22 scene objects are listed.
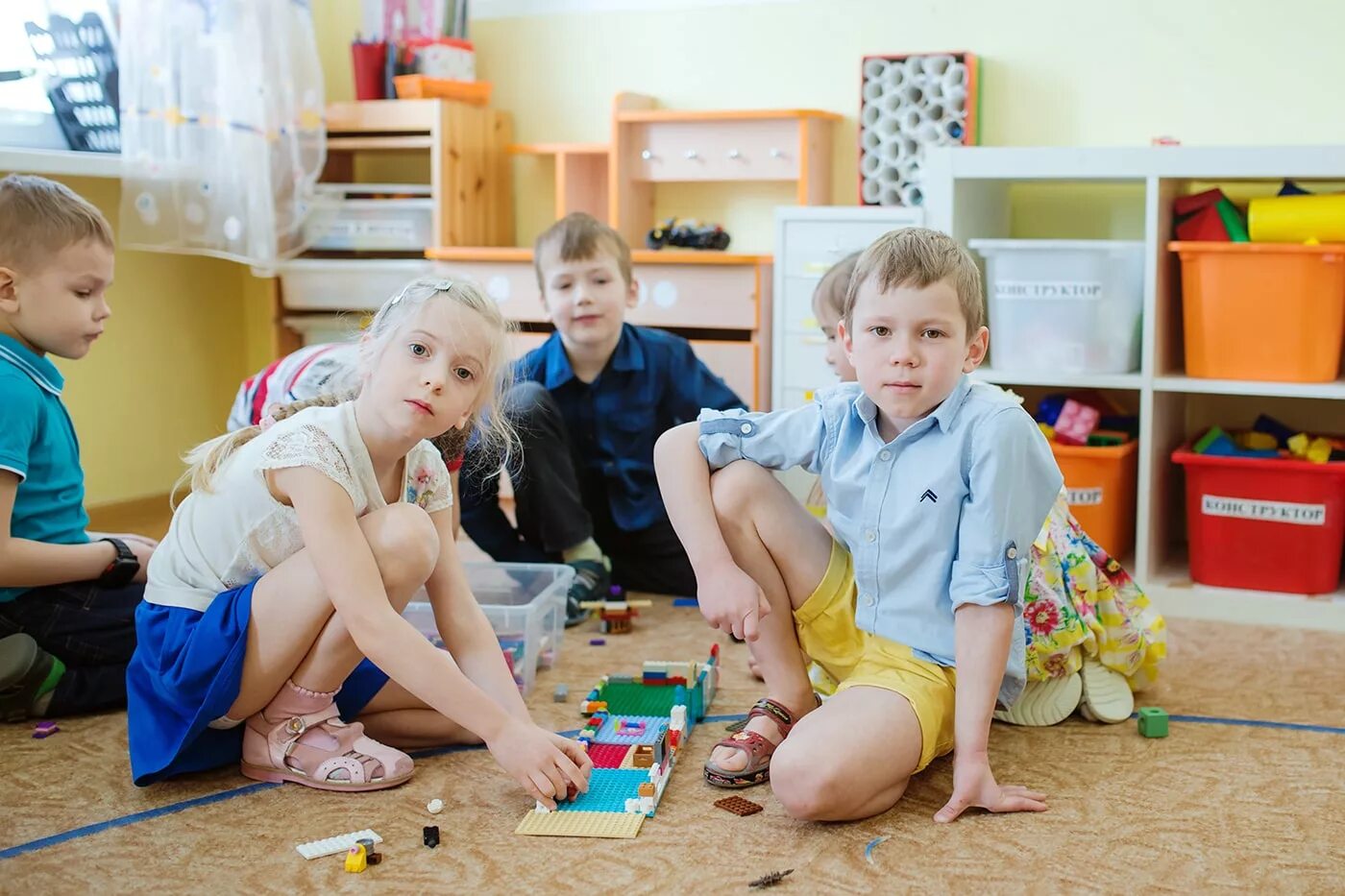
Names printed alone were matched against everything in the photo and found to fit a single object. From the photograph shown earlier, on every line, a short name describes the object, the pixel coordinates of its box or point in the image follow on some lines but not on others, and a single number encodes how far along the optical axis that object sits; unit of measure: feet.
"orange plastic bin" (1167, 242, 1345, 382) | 6.56
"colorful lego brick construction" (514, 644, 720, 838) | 4.17
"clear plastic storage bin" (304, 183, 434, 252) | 9.53
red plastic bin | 6.65
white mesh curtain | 8.33
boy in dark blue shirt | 6.83
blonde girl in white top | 4.18
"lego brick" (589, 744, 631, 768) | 4.63
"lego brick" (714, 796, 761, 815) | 4.29
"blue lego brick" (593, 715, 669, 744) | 4.78
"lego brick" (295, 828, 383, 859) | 3.99
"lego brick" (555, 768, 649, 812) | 4.28
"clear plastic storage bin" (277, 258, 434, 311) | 9.41
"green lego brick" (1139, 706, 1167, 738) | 4.97
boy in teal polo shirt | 5.11
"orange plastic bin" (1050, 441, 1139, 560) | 7.01
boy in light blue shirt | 4.17
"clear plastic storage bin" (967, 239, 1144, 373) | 6.94
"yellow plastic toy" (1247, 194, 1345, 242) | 6.57
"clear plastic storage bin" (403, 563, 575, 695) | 5.51
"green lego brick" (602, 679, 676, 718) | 5.19
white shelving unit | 6.61
